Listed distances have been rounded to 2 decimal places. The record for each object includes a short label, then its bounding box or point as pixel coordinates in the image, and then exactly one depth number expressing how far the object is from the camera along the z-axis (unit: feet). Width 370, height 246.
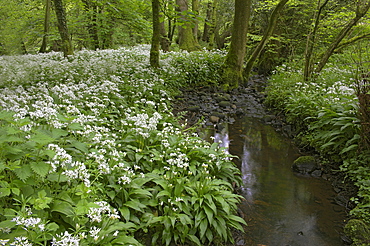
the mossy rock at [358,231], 13.35
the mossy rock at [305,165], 20.63
